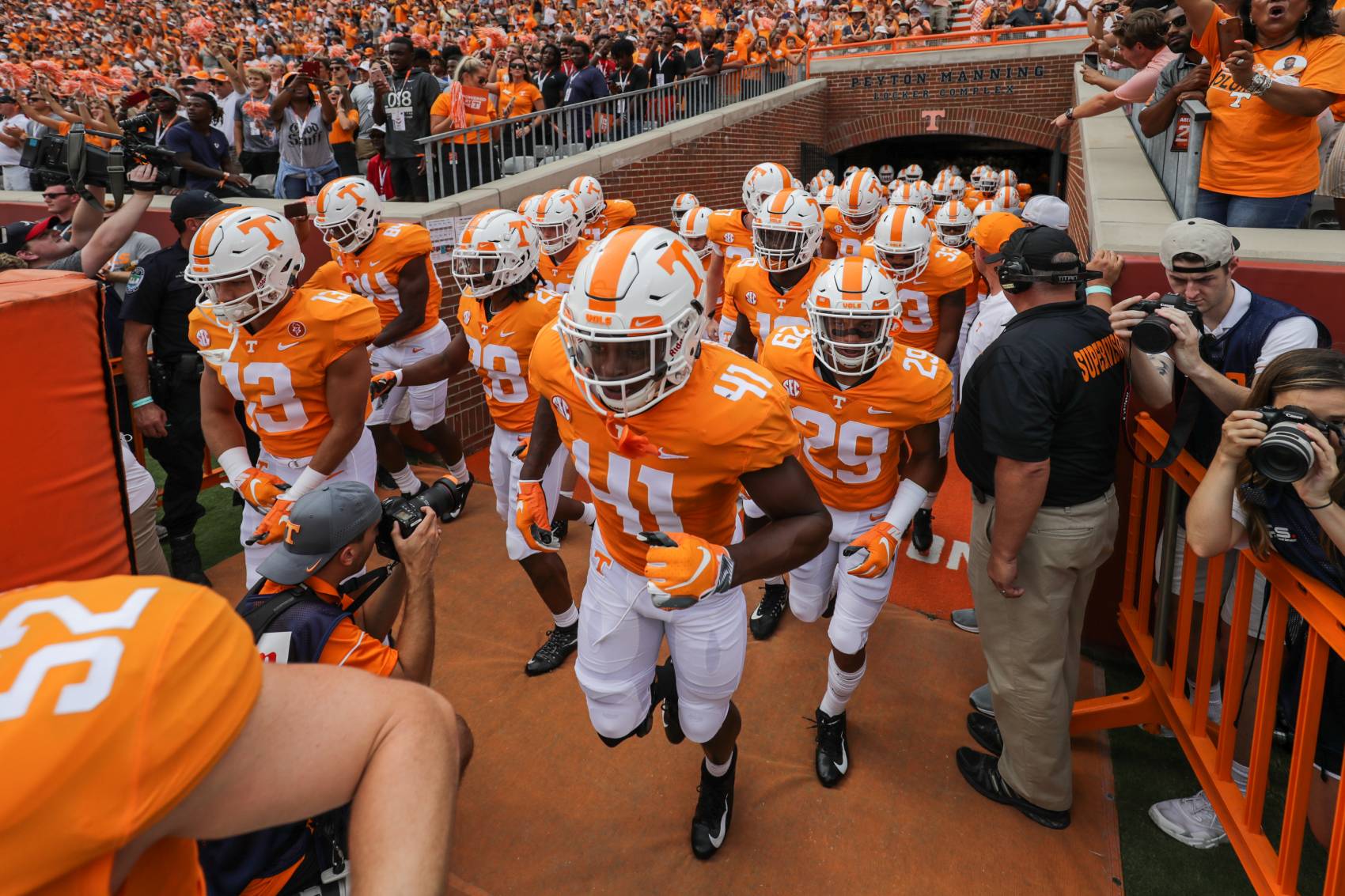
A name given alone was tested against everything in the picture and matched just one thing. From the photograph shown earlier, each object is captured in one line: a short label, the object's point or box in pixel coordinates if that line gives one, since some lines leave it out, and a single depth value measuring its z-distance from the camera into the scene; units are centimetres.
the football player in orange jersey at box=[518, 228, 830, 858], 248
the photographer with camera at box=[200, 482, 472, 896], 204
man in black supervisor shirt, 300
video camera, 437
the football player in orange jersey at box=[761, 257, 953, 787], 360
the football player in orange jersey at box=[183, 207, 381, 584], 376
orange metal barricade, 224
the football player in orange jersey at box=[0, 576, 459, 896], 83
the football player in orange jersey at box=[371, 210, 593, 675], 490
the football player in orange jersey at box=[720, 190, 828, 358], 536
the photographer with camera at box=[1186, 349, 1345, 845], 218
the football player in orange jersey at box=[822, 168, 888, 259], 747
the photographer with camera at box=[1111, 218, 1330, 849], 293
